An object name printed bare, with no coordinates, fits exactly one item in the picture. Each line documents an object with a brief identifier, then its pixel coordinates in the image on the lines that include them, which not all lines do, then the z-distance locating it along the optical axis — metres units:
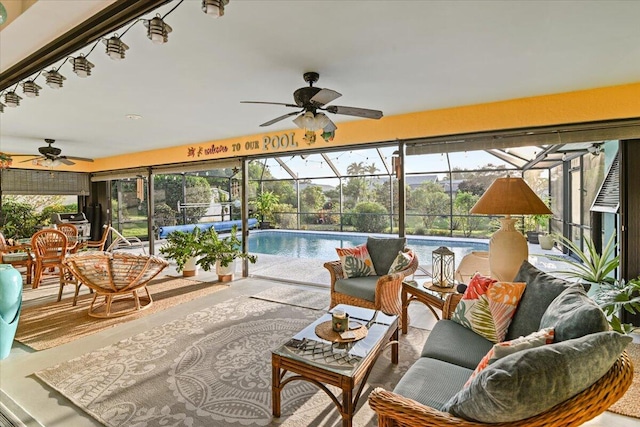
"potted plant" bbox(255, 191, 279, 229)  12.00
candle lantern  3.04
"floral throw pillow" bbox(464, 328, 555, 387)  1.15
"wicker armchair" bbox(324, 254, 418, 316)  2.94
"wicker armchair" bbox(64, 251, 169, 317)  3.46
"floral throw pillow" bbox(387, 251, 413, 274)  3.22
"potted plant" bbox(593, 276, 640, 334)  2.13
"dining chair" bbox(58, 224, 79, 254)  5.03
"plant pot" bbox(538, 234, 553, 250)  7.18
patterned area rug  1.89
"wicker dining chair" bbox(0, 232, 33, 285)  4.80
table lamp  2.37
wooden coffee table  1.62
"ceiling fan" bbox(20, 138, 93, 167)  5.52
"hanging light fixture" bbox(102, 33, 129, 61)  1.69
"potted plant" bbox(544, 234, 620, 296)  2.97
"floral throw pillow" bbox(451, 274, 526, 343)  1.85
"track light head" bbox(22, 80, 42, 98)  2.08
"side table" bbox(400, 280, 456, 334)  2.53
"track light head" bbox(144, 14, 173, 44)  1.54
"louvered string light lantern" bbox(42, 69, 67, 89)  2.03
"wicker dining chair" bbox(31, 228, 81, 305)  4.54
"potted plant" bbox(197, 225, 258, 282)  4.97
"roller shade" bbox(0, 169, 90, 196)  6.79
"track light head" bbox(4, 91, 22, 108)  2.25
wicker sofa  0.92
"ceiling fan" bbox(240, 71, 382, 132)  2.68
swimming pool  8.28
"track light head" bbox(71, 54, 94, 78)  1.91
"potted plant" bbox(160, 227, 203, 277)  5.08
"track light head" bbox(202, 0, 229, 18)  1.30
